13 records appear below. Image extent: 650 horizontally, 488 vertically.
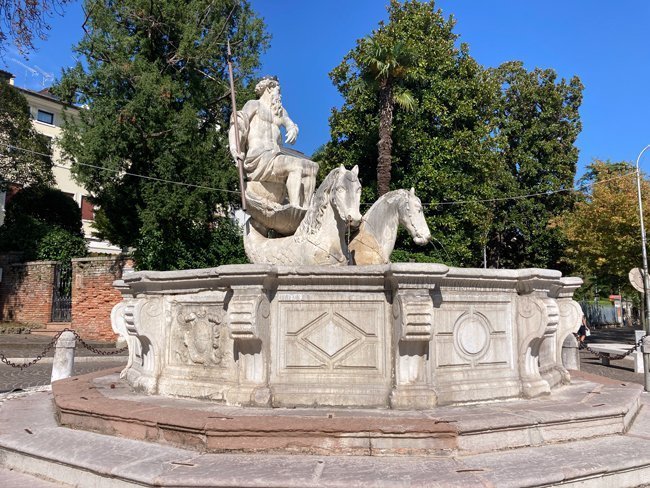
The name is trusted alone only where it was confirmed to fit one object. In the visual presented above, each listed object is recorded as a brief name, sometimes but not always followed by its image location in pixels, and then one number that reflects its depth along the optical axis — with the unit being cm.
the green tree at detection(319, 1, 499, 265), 2294
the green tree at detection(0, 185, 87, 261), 2656
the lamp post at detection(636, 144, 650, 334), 2006
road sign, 1519
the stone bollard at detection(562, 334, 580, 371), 992
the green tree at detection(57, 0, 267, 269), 2033
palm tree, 2122
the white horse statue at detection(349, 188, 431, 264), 712
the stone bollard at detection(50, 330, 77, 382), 934
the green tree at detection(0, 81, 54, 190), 2545
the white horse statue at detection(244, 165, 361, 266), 663
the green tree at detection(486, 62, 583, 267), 2911
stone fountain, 519
